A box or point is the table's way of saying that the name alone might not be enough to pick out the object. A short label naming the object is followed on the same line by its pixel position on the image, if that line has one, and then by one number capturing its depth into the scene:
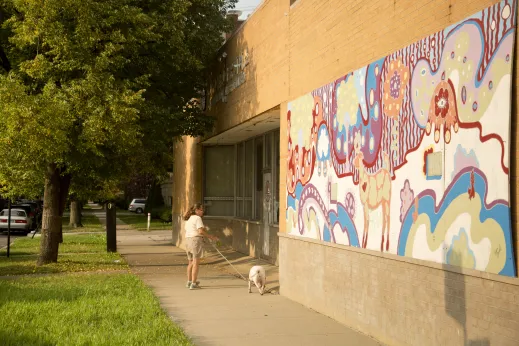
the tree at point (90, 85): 16.05
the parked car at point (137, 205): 74.56
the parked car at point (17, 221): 39.63
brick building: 6.68
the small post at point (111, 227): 24.41
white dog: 13.47
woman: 14.34
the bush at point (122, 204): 88.00
